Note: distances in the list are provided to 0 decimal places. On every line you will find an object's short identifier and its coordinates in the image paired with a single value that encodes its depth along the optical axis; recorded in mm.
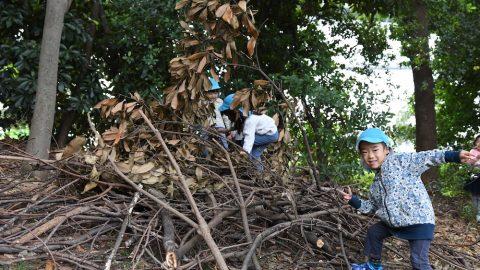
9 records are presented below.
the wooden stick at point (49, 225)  4777
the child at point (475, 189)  5398
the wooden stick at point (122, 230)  4479
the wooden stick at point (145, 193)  4617
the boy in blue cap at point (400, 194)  4797
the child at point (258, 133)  6293
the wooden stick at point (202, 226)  4227
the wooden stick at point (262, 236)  4645
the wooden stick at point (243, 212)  5012
